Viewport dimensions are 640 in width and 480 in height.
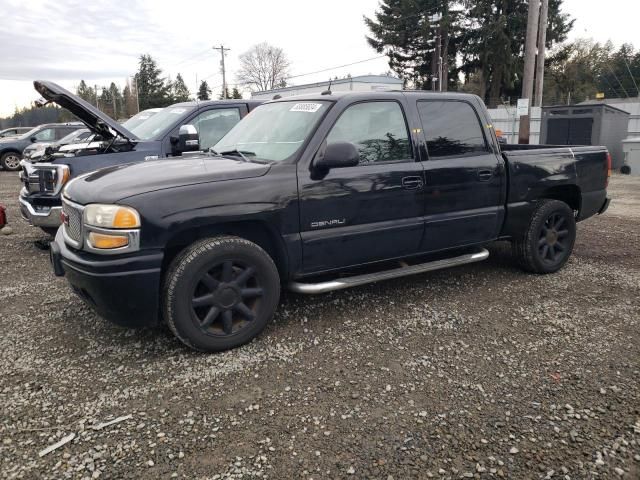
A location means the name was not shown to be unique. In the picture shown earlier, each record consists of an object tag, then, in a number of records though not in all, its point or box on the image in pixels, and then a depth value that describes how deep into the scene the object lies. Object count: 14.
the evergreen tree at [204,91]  77.19
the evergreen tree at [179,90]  74.56
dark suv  17.73
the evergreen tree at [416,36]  36.34
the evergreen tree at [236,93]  71.04
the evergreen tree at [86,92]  84.49
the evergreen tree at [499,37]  32.78
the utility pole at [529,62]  12.95
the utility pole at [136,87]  69.06
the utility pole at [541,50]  16.06
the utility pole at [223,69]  54.00
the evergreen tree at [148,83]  72.12
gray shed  15.45
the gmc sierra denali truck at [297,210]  3.06
